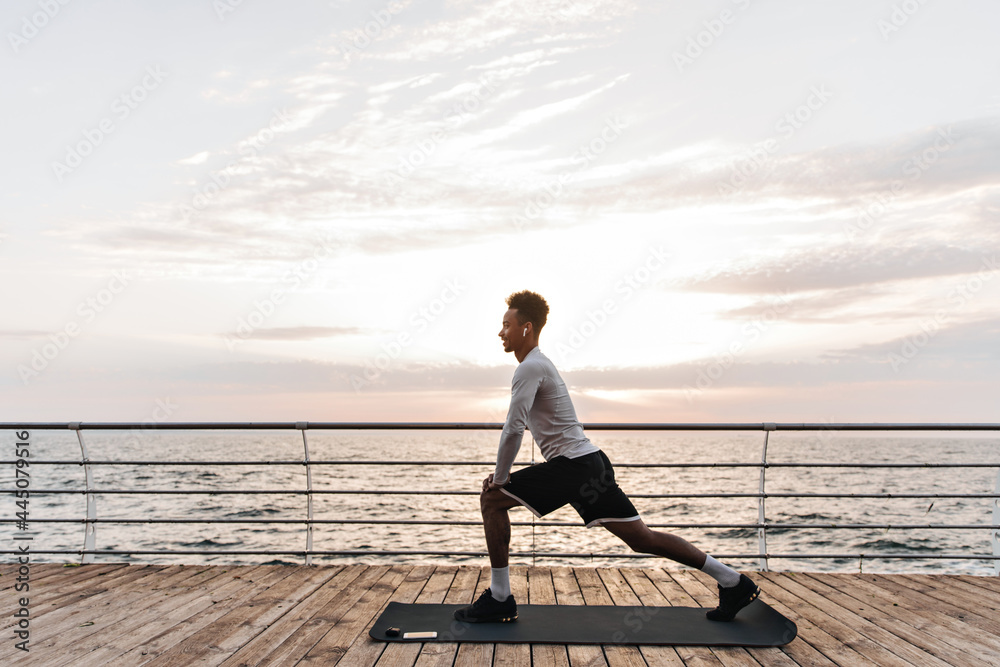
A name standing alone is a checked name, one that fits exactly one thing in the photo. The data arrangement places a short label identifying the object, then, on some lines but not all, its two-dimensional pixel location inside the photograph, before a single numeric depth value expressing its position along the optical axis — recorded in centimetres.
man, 322
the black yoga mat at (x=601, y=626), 316
